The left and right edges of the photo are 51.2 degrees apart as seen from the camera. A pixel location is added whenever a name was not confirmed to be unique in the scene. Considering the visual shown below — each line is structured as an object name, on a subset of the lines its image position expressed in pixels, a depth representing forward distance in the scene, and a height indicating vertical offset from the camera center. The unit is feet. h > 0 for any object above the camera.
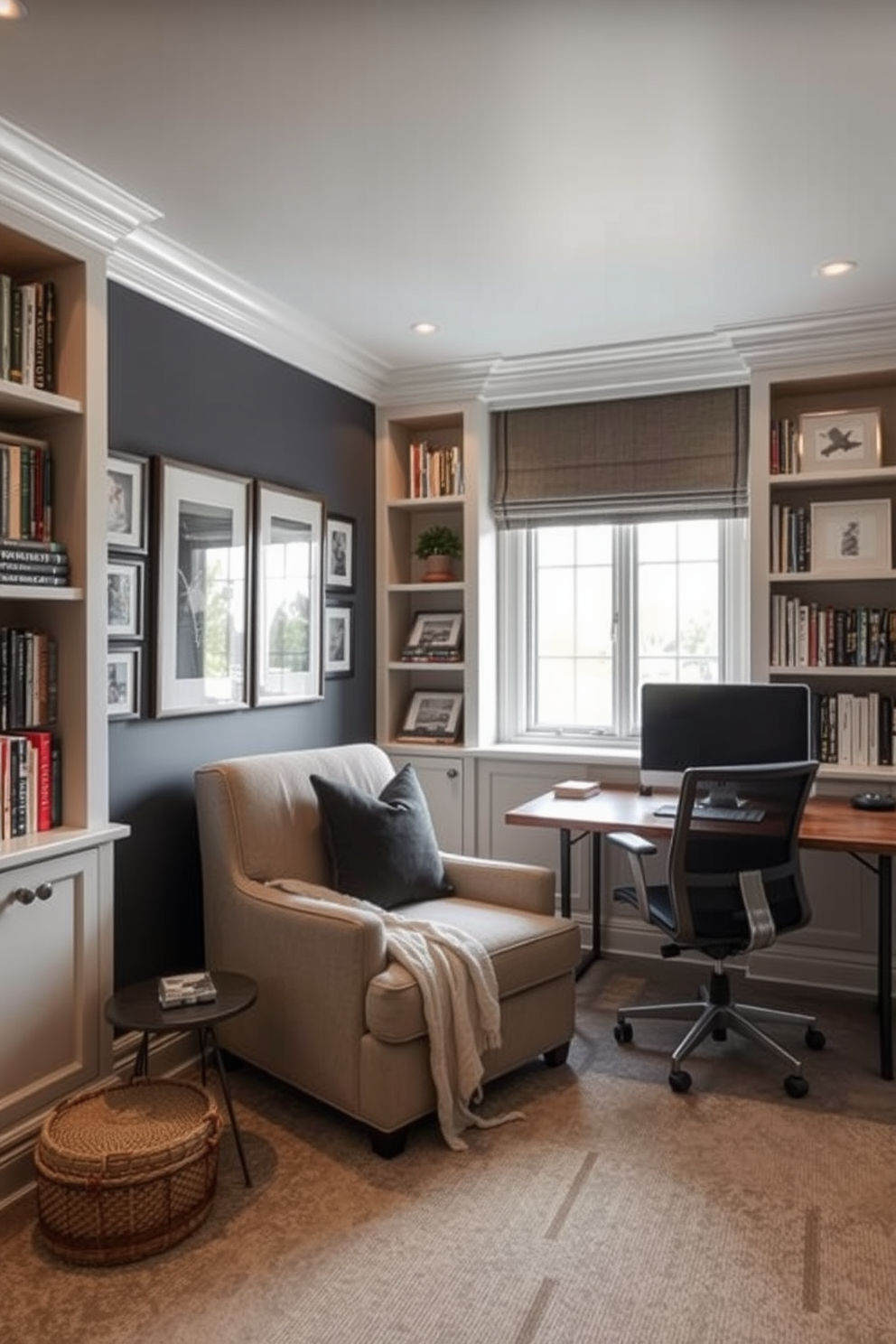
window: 13.47 +0.67
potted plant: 14.19 +1.68
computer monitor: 10.88 -0.75
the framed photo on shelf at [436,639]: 14.16 +0.37
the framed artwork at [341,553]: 13.03 +1.56
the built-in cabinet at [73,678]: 7.78 -0.14
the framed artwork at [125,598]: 9.16 +0.64
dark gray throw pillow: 9.66 -1.93
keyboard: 9.02 -1.47
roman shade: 12.96 +2.94
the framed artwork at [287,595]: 11.31 +0.85
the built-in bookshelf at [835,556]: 11.75 +1.37
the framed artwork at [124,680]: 9.14 -0.18
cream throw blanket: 8.14 -3.09
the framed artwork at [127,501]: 9.14 +1.61
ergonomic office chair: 8.88 -2.01
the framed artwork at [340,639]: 13.03 +0.33
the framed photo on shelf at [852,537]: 11.73 +1.60
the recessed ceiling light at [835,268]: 9.93 +4.24
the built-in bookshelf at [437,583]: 13.88 +1.29
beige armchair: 8.00 -2.72
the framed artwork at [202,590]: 9.78 +0.81
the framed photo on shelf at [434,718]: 14.15 -0.84
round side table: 7.22 -2.78
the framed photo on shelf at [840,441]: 11.69 +2.81
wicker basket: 6.55 -3.68
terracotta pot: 14.17 +1.43
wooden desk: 9.34 -1.75
